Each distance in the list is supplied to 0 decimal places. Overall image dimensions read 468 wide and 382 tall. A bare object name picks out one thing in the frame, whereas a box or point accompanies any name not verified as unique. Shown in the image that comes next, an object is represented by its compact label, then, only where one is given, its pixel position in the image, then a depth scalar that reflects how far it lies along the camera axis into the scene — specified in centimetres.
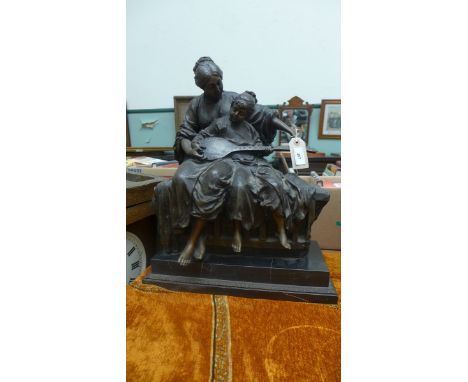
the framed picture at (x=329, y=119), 96
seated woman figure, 54
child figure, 51
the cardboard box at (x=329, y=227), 74
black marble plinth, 51
